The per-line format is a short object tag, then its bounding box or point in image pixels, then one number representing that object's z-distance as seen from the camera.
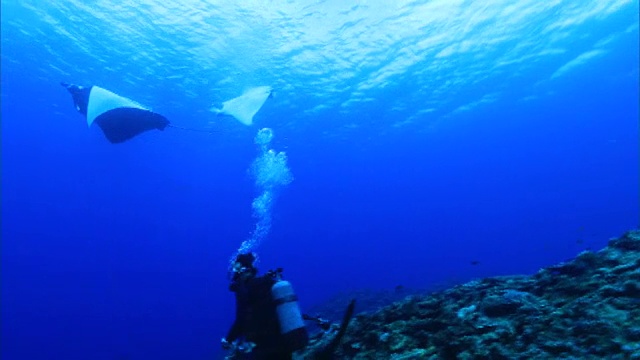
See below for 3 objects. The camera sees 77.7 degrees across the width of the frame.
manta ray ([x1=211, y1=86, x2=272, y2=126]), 16.61
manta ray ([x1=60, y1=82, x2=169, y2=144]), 10.09
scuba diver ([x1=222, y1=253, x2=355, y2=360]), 4.63
